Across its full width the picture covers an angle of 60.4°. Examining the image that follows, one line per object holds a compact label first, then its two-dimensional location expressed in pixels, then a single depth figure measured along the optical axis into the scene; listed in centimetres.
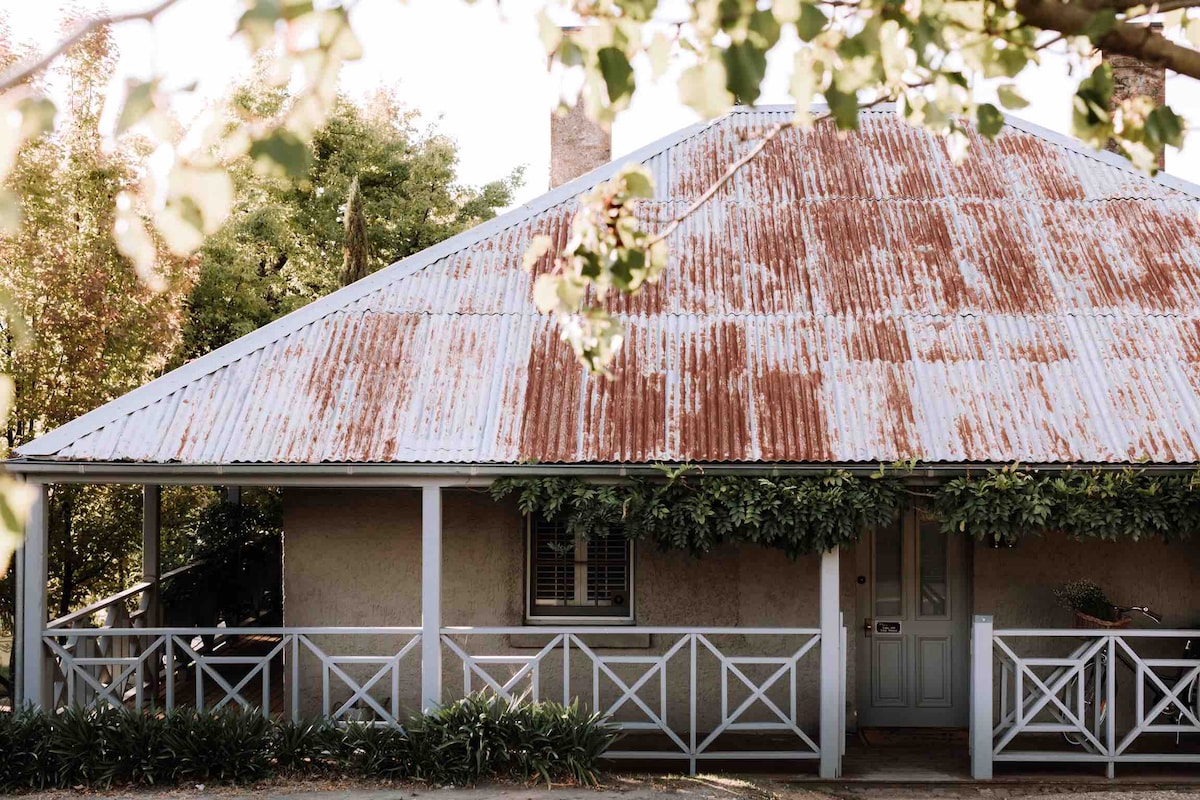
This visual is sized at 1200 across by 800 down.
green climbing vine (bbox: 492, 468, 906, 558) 830
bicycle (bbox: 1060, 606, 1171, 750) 901
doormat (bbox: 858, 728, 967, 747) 979
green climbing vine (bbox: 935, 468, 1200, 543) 820
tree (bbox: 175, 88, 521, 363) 2175
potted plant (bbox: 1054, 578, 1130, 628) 923
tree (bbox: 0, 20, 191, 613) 1288
